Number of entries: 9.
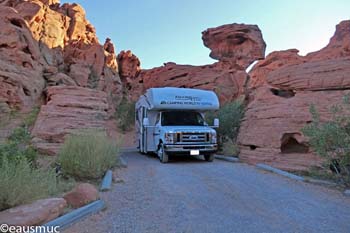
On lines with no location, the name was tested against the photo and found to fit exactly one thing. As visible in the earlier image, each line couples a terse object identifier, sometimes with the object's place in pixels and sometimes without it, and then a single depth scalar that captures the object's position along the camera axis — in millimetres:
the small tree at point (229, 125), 16531
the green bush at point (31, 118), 13547
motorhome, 12695
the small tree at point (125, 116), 29975
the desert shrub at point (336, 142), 7750
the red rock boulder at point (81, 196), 5502
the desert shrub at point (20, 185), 4684
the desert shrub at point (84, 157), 8359
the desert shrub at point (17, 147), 6389
